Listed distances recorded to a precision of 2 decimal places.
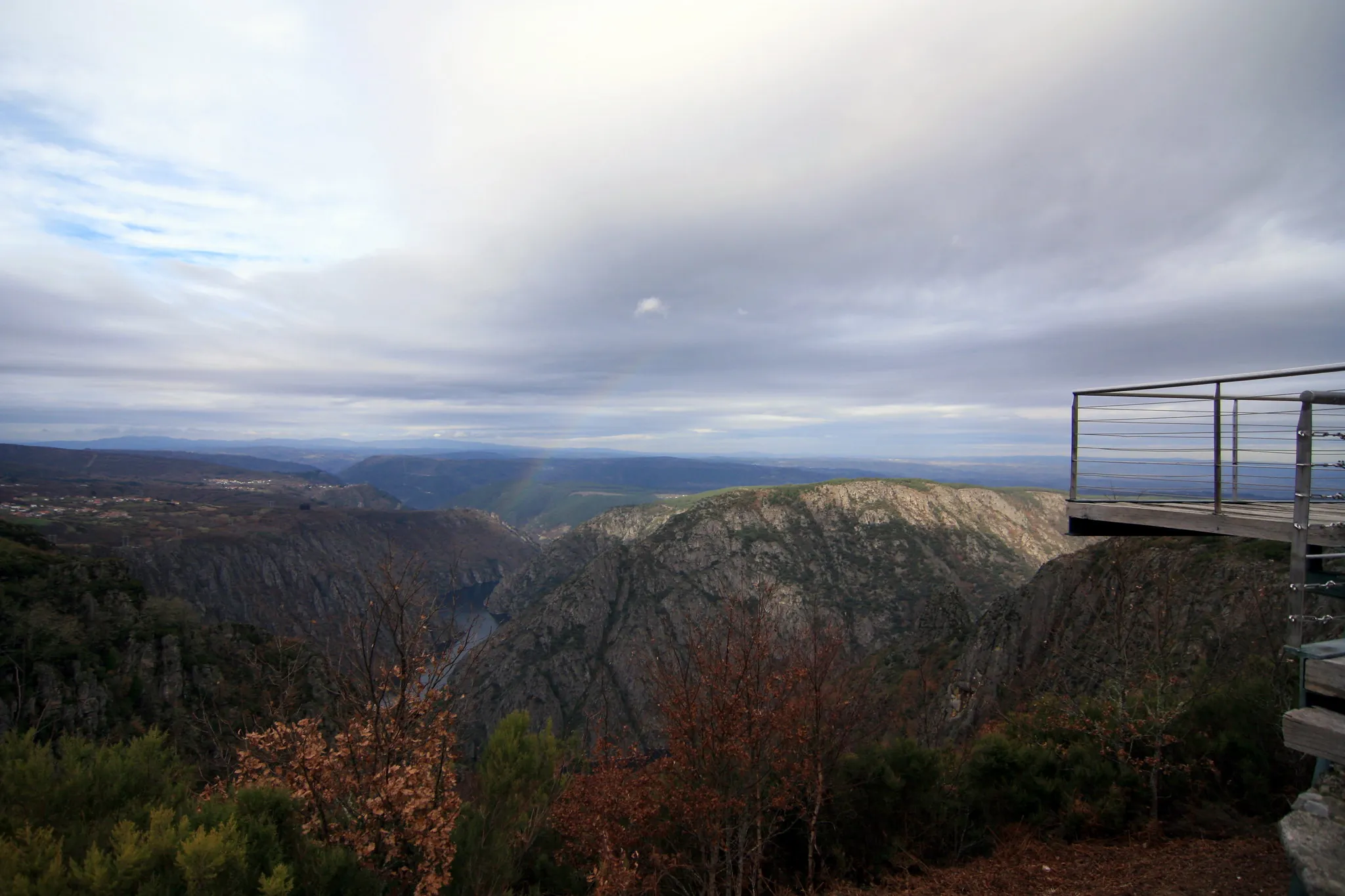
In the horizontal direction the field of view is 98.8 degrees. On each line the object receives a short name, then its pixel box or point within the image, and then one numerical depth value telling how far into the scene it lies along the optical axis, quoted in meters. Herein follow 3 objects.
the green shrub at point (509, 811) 9.34
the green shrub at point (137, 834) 5.77
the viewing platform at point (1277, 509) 4.91
